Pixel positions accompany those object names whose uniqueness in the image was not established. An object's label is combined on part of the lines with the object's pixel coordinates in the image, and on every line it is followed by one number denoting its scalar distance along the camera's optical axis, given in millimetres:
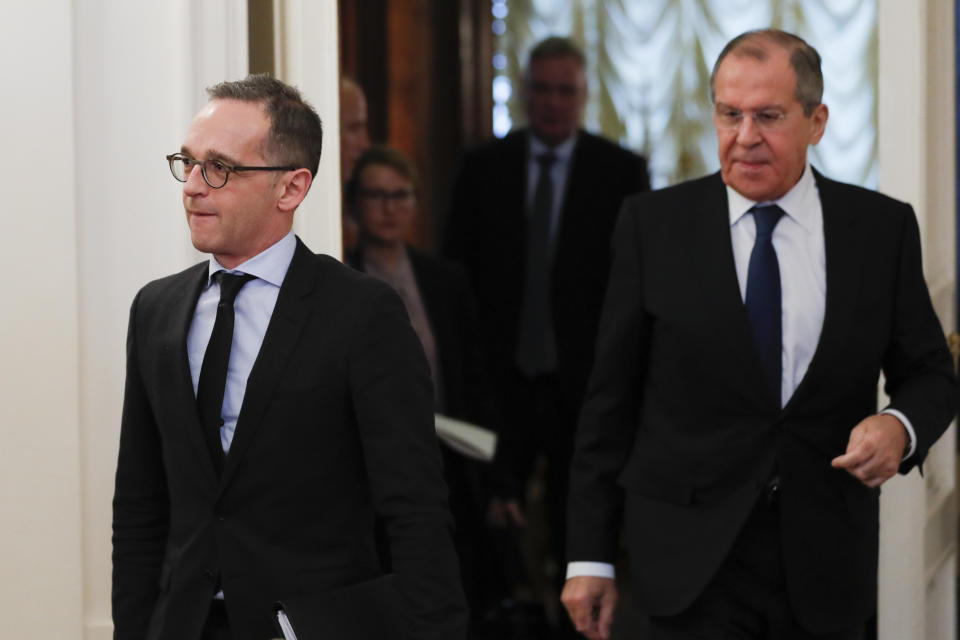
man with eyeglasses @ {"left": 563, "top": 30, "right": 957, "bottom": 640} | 4810
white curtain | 14380
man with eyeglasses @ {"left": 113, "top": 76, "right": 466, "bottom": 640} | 3780
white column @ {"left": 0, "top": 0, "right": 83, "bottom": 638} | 5137
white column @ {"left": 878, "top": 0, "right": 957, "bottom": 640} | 5841
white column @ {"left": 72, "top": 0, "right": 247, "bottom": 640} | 5195
